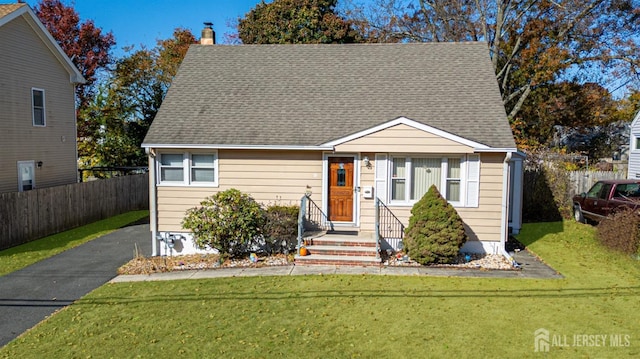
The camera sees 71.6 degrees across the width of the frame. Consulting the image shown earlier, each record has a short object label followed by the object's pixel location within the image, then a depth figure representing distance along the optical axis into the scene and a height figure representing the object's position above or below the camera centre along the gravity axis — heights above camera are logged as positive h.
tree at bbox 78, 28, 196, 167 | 26.70 +3.23
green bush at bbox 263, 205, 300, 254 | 11.94 -1.88
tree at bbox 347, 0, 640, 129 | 24.55 +7.72
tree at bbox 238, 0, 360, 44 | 27.61 +8.48
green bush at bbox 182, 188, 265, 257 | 11.67 -1.69
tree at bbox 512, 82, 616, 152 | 26.17 +3.22
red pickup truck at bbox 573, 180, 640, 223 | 14.41 -1.18
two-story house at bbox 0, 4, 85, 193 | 16.58 +2.10
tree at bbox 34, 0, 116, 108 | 30.66 +8.31
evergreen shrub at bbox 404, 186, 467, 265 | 11.03 -1.82
